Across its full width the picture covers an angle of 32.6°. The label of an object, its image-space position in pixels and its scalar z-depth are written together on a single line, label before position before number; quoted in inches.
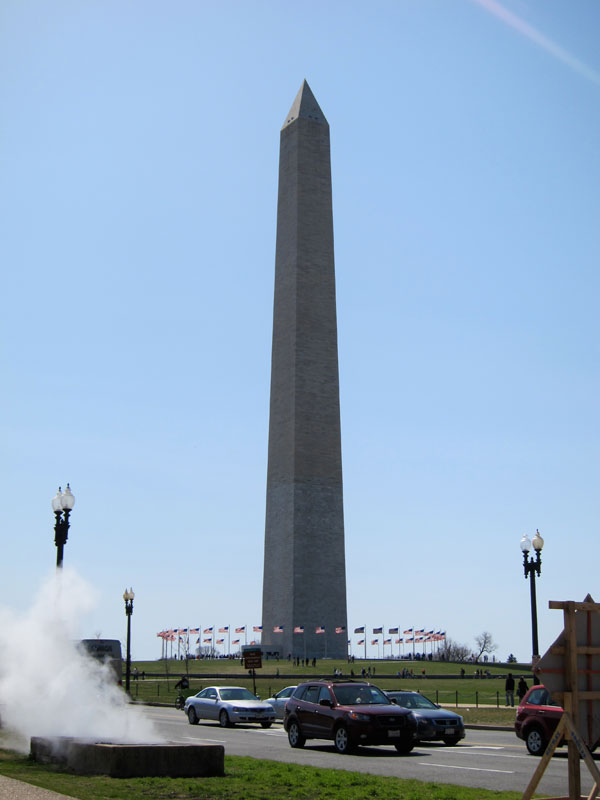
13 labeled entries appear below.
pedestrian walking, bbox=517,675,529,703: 1445.6
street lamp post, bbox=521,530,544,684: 1204.5
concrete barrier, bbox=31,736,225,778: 556.1
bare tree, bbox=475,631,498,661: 6099.9
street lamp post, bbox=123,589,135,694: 1665.8
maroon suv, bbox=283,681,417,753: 797.2
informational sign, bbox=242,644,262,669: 1459.2
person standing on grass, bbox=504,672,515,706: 1489.9
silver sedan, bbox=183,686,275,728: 1159.0
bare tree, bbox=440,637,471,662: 5271.2
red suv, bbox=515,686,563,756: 782.5
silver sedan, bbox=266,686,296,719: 1254.9
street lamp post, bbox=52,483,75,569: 956.6
